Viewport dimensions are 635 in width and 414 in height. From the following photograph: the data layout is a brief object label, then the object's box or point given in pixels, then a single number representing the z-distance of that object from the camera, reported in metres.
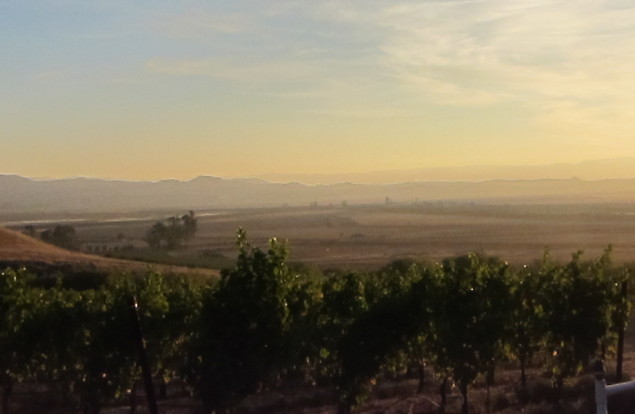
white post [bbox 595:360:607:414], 7.47
